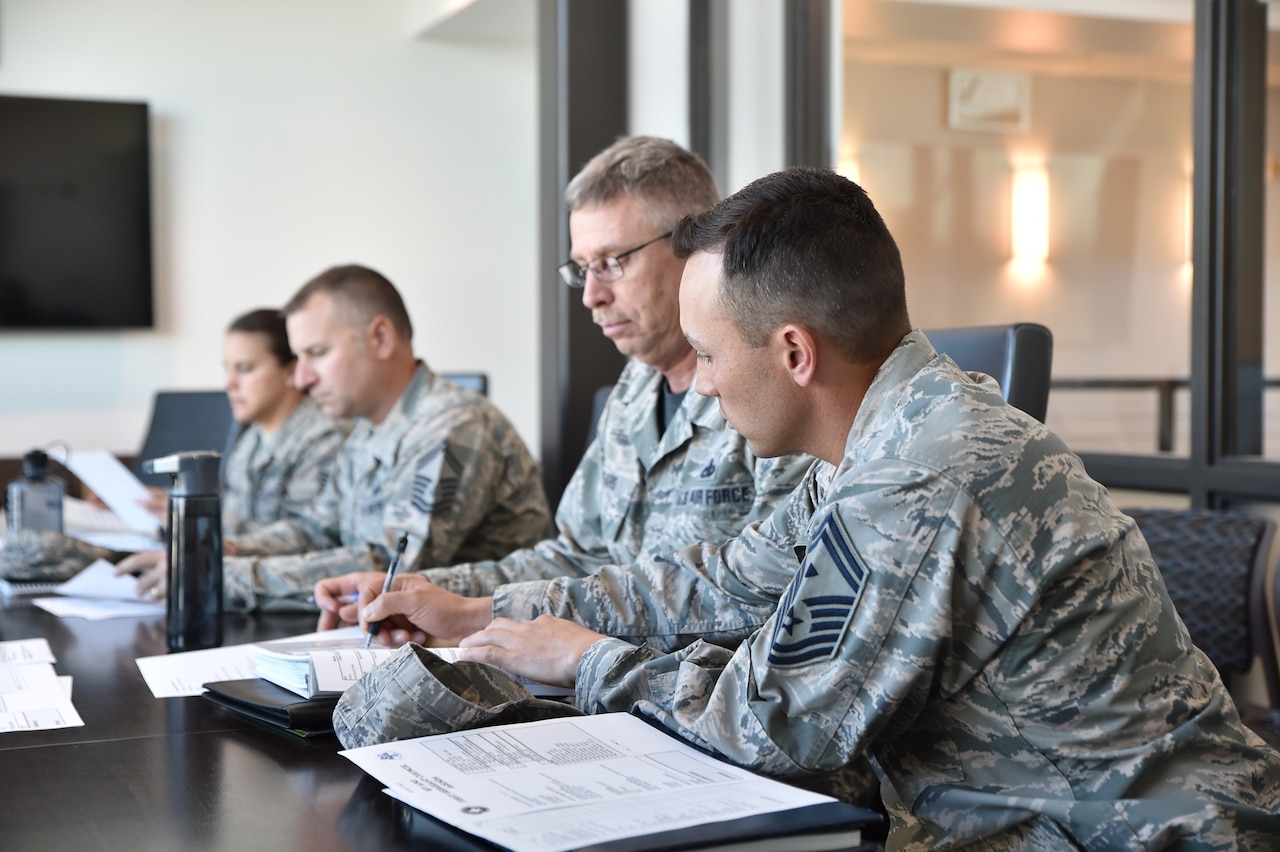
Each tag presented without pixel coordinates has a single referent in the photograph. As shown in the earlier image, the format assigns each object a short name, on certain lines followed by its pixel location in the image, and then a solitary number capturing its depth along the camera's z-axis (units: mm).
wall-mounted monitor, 4816
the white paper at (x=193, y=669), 1445
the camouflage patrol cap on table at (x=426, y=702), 1083
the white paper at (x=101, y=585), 2094
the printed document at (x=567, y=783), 861
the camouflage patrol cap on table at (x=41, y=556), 2227
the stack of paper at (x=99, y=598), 1979
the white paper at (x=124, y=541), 2445
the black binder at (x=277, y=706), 1201
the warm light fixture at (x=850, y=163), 3369
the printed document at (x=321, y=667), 1256
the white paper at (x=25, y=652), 1612
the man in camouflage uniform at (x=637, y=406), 1862
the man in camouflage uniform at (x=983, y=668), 985
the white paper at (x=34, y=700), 1286
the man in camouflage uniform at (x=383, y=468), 2166
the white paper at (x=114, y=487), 2660
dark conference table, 928
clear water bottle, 2430
